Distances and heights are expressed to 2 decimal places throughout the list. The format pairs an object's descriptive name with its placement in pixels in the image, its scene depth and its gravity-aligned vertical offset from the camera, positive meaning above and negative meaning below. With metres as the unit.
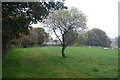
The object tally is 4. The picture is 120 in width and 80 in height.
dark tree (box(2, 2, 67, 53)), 8.27 +2.56
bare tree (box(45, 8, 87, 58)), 14.42 +3.11
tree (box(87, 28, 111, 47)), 50.67 +1.18
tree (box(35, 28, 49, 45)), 45.29 +2.84
